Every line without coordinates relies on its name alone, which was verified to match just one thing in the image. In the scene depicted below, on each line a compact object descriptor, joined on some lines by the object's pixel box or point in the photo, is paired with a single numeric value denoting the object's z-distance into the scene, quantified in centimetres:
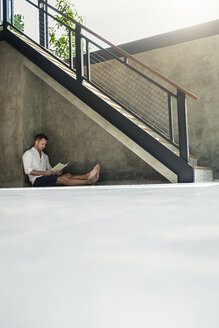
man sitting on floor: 442
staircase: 375
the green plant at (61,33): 773
